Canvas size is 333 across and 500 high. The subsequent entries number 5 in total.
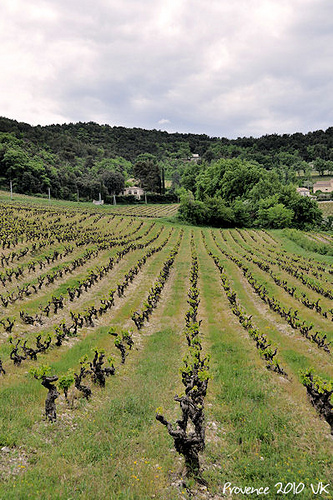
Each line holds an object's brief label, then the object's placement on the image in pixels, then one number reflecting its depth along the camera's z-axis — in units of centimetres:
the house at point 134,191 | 12845
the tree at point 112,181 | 11006
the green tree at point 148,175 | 12031
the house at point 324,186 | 13762
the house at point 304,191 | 12579
